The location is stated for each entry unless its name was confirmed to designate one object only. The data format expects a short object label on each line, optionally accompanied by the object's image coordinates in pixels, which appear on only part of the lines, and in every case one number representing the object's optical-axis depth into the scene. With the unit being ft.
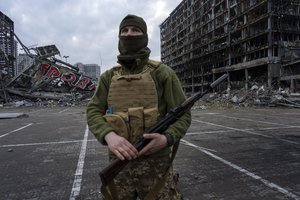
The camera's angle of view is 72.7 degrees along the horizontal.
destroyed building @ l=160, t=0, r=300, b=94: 98.04
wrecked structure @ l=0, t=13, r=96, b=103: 93.05
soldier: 4.59
